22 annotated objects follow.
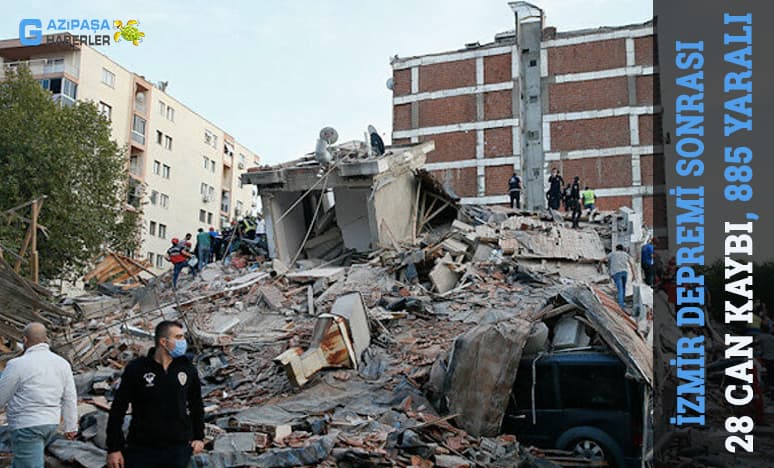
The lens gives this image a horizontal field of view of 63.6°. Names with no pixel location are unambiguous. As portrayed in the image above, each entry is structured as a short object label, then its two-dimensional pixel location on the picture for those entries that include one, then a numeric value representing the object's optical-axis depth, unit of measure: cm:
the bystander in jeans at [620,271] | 1266
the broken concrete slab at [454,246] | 1623
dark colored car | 724
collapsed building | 722
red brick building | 3266
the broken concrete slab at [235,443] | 625
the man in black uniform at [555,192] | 2227
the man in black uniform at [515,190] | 2414
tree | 2262
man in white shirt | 455
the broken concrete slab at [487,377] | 789
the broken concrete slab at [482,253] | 1632
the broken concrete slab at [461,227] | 1786
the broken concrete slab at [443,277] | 1462
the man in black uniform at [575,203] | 1983
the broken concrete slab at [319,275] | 1529
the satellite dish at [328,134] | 1791
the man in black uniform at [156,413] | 398
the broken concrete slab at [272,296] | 1402
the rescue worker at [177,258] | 1664
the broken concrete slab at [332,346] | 920
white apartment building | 3753
